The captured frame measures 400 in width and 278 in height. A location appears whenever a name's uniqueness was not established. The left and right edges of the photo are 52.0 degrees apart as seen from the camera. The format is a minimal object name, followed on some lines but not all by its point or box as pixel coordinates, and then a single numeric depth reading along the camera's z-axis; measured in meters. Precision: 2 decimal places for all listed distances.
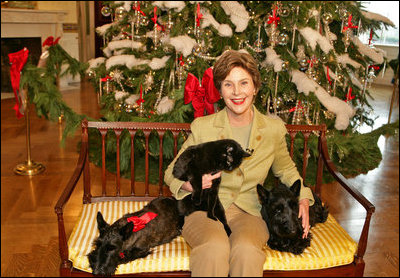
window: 4.47
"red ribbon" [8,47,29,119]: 4.24
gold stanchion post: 4.49
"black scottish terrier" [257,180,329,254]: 2.10
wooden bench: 2.08
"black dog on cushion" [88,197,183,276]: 2.00
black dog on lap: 2.07
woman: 2.06
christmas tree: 3.71
